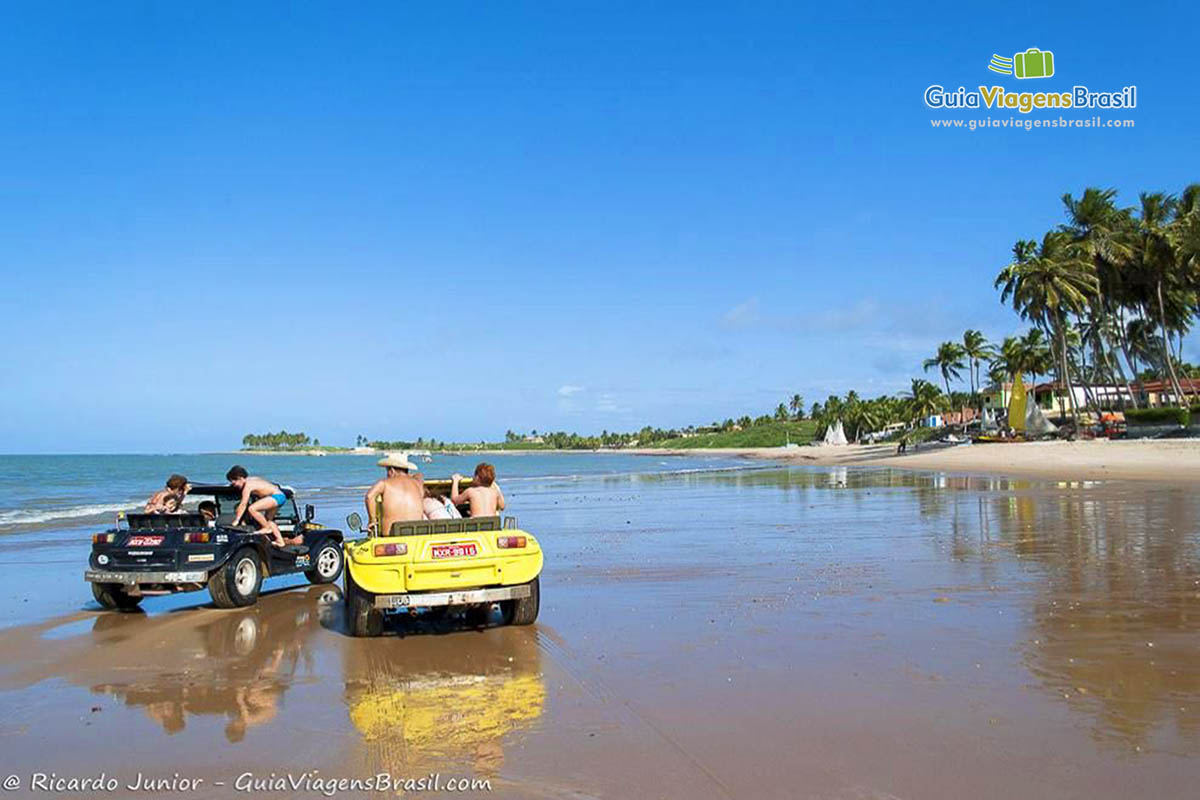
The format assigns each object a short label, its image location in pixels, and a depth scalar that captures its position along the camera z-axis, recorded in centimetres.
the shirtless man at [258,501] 1097
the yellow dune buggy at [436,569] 795
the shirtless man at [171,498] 1123
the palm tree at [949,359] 9594
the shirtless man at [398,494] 865
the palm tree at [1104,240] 5612
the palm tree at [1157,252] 5328
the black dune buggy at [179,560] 998
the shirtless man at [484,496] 915
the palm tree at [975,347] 9106
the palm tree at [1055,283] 5522
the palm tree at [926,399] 10944
